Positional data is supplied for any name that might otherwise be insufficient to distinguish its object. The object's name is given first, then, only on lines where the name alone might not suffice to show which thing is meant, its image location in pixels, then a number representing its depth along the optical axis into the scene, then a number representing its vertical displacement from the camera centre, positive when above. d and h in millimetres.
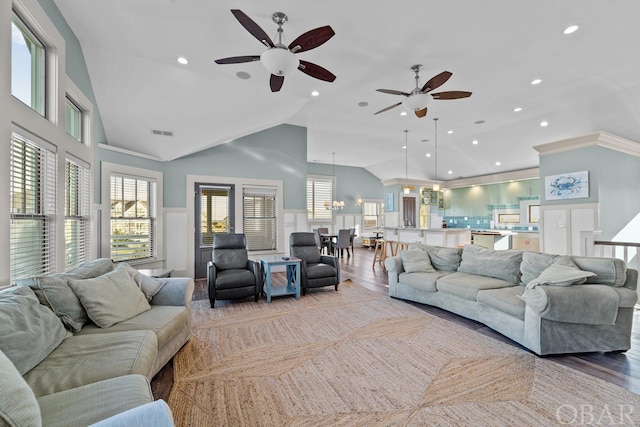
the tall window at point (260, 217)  6211 -16
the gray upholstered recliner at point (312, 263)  4684 -826
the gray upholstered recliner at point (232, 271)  4051 -835
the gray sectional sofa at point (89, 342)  1097 -801
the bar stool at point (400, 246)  6832 -725
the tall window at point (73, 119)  3221 +1148
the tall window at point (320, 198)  10633 +682
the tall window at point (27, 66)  2199 +1265
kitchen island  6212 -464
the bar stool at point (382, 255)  7193 -982
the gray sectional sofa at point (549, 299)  2521 -826
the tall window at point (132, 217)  4473 -4
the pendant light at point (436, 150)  6447 +2049
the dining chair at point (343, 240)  8203 -690
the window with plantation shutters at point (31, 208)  2150 +79
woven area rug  1850 -1281
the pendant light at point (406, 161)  7411 +1922
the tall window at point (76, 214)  3131 +36
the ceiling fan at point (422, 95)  3489 +1566
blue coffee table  4332 -920
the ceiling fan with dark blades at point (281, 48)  2379 +1535
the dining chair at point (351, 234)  8658 -552
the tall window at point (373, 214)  11744 +77
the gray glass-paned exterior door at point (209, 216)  5781 +10
